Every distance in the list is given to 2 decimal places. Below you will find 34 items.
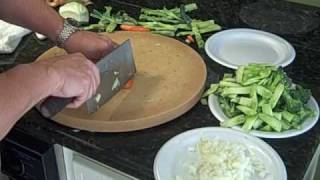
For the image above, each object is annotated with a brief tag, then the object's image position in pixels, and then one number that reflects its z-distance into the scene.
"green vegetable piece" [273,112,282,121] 0.95
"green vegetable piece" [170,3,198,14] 1.36
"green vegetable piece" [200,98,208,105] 1.04
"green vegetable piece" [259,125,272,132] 0.95
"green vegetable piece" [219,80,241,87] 1.01
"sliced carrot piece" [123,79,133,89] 1.05
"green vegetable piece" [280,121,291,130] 0.95
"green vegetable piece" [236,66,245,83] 1.02
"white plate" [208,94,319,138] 0.94
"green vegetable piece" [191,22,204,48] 1.23
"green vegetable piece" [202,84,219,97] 1.04
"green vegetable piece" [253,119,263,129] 0.95
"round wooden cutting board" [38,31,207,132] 0.96
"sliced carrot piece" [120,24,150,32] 1.26
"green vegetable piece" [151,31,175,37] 1.26
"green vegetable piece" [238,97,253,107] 0.96
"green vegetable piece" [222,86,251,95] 0.98
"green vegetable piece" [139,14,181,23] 1.32
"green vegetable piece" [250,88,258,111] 0.96
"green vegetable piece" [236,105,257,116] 0.95
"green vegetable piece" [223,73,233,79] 1.10
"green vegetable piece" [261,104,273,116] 0.94
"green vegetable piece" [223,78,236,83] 1.03
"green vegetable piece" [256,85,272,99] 0.96
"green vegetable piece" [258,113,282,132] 0.94
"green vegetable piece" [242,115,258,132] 0.95
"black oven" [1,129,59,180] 0.98
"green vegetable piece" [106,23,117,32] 1.26
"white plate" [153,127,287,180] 0.86
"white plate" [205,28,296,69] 1.18
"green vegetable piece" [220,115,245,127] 0.96
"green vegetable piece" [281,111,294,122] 0.95
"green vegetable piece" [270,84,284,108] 0.96
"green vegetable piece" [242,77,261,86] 0.99
